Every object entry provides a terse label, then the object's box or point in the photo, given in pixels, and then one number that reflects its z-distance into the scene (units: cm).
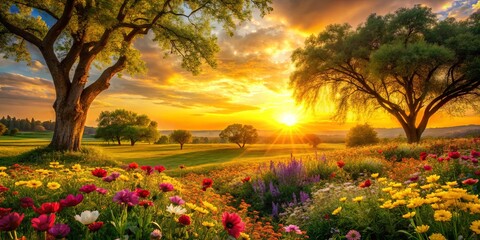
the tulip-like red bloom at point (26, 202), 300
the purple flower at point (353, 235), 346
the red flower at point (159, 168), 484
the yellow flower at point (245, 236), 293
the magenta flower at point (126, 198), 275
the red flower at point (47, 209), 232
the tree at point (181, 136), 5623
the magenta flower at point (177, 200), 312
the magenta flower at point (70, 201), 255
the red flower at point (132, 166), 478
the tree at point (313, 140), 5327
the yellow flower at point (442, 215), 276
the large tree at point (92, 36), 1608
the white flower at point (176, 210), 282
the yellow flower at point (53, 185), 364
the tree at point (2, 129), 4982
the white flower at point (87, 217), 227
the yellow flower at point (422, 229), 272
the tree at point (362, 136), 3519
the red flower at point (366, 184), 429
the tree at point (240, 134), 5272
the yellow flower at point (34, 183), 336
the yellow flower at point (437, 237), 270
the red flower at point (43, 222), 203
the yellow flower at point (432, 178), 362
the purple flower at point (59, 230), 208
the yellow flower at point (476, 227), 259
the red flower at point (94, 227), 227
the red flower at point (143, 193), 293
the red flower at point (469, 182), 376
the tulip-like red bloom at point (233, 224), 253
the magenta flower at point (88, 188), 305
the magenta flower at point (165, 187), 326
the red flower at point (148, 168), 471
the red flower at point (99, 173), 364
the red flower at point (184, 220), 258
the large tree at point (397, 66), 2075
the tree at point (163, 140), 7600
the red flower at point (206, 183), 416
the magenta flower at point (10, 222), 203
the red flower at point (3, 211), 238
